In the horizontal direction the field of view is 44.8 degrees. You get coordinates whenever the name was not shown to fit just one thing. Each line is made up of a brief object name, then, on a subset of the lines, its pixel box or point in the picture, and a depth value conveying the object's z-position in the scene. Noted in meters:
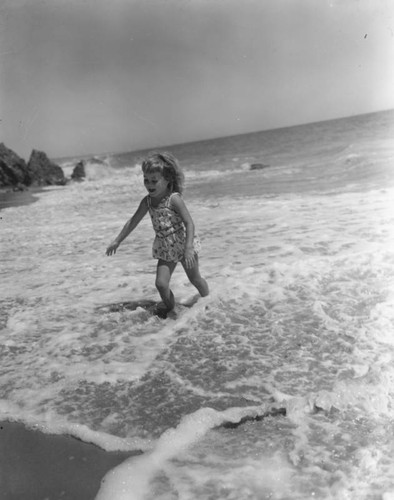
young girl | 3.70
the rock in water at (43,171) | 29.68
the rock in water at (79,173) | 30.70
